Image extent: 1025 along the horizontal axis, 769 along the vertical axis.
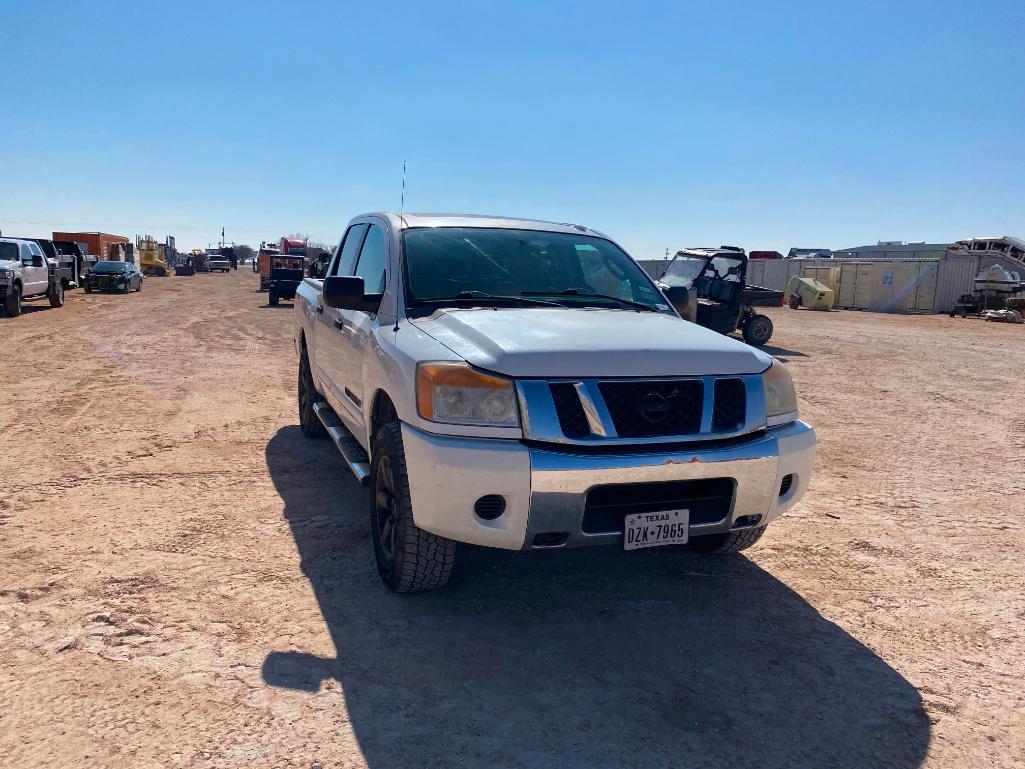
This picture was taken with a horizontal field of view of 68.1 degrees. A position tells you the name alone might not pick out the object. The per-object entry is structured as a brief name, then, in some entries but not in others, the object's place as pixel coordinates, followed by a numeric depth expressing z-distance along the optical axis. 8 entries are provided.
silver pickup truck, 2.93
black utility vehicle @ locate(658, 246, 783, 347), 16.09
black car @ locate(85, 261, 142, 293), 30.36
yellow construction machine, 56.50
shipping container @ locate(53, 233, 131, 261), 53.12
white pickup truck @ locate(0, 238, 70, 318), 18.22
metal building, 33.38
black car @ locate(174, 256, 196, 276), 63.91
